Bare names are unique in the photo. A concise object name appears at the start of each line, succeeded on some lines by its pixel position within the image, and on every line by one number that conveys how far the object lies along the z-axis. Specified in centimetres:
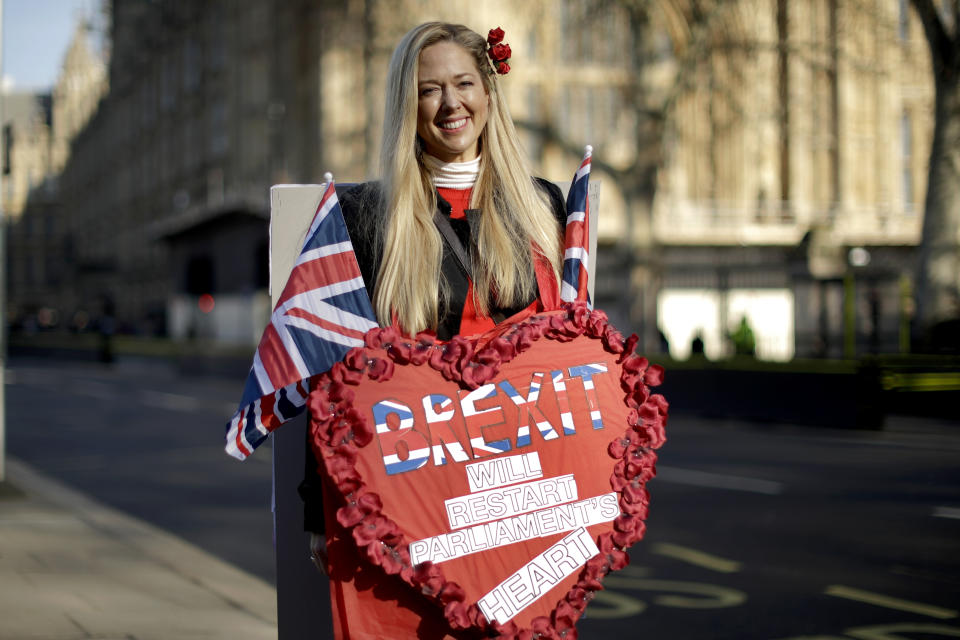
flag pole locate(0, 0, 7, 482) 1063
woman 252
